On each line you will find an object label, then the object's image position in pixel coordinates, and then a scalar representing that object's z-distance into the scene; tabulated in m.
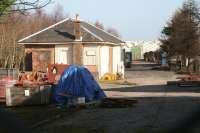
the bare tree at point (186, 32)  72.94
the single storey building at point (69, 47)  55.41
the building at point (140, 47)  158.00
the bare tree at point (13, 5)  14.20
